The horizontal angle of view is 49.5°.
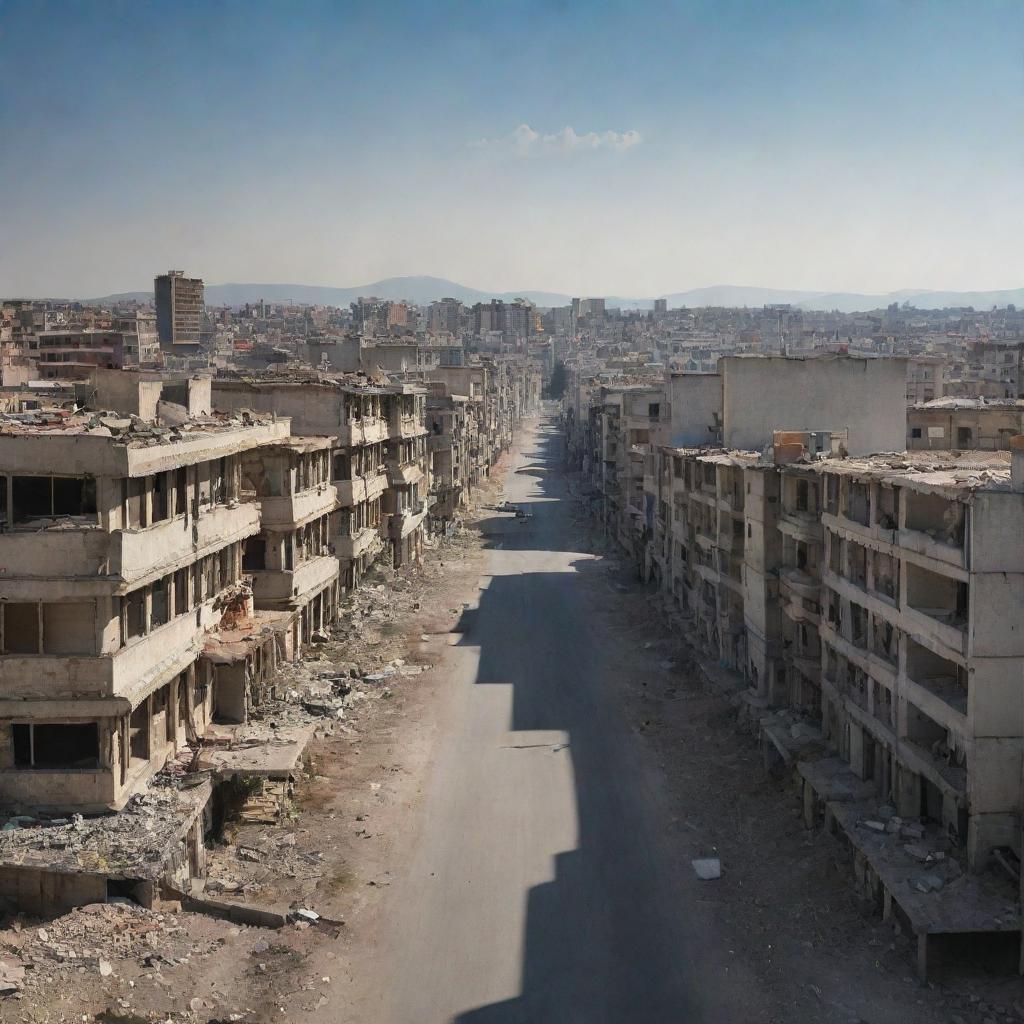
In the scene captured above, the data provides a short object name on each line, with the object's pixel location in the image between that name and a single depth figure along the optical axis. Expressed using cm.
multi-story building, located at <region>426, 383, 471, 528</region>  6725
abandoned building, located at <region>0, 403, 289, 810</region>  1973
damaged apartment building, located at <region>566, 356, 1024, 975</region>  1814
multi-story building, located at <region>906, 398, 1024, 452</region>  4244
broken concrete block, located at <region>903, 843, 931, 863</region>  1919
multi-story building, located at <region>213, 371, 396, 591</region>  3922
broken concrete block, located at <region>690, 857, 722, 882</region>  2120
